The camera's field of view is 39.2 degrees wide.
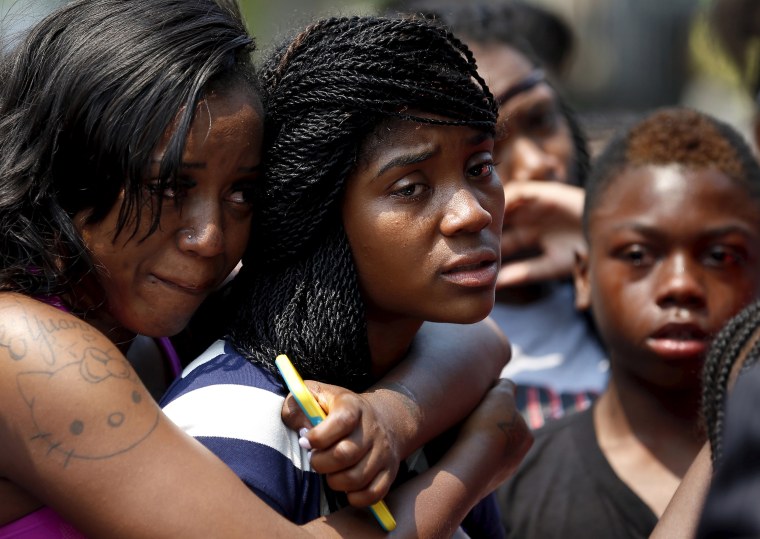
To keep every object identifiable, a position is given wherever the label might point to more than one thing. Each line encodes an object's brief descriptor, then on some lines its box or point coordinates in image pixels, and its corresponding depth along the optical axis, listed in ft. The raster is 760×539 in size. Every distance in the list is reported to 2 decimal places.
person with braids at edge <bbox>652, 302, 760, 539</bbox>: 4.77
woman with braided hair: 7.06
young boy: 9.77
